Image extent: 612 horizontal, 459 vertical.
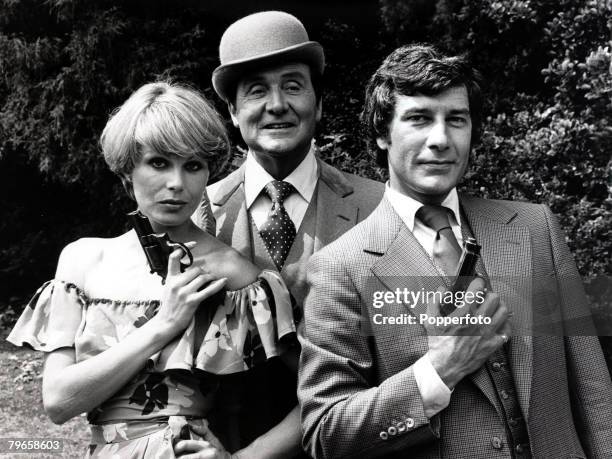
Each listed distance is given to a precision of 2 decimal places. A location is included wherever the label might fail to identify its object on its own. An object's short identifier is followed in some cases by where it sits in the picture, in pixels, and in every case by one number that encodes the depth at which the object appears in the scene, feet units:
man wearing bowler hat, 9.41
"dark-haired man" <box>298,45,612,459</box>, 7.11
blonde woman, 7.60
